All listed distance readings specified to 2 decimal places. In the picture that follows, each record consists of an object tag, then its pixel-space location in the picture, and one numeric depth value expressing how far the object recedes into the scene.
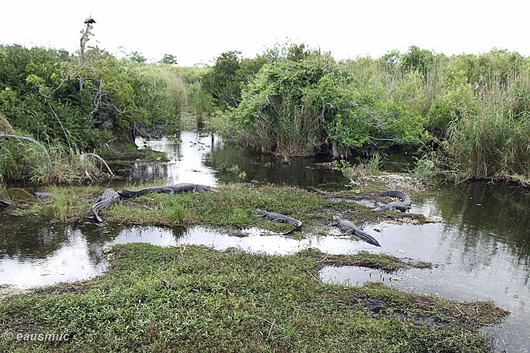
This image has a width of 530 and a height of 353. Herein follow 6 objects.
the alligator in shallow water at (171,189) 7.91
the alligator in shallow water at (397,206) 7.63
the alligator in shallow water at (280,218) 6.56
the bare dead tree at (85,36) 10.57
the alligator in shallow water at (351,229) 6.09
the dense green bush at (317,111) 12.33
